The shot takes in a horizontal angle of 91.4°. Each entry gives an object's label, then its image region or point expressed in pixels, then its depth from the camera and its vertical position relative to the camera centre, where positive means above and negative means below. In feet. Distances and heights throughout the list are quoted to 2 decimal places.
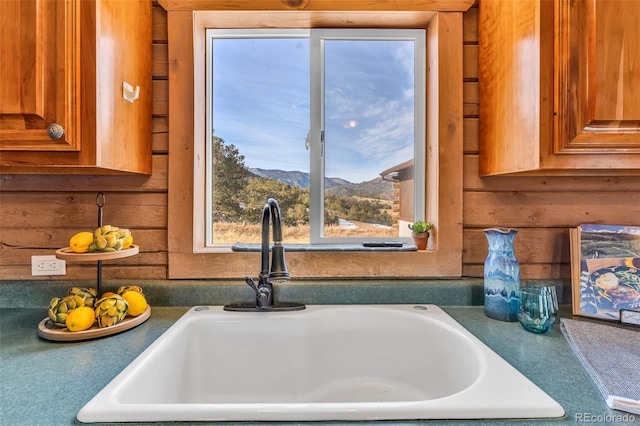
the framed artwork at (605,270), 3.35 -0.63
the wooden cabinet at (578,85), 2.69 +1.13
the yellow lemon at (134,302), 3.18 -0.93
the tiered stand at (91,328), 2.79 -1.07
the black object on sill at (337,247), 3.84 -0.43
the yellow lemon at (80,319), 2.81 -0.97
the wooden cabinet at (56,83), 2.66 +1.12
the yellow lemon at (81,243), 3.05 -0.30
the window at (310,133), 4.36 +1.12
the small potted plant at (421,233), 3.90 -0.26
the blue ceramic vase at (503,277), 3.26 -0.69
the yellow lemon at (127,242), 3.24 -0.31
